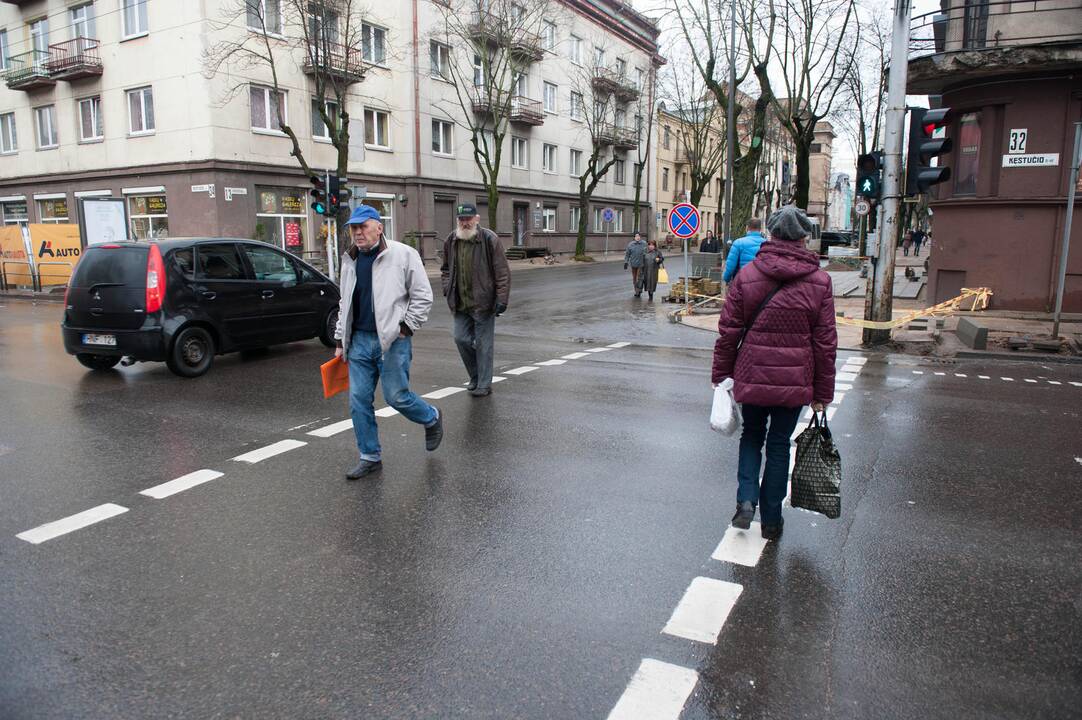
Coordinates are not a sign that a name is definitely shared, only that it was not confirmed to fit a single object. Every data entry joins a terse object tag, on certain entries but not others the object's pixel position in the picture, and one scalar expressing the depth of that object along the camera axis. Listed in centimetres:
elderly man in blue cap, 530
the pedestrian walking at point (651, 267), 2012
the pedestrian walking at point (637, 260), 2061
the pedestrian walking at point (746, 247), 947
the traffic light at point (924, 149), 1036
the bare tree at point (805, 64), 2388
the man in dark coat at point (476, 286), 793
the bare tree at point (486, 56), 3272
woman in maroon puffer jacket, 398
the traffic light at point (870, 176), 1123
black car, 880
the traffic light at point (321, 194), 1839
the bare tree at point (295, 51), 2483
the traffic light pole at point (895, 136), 1125
